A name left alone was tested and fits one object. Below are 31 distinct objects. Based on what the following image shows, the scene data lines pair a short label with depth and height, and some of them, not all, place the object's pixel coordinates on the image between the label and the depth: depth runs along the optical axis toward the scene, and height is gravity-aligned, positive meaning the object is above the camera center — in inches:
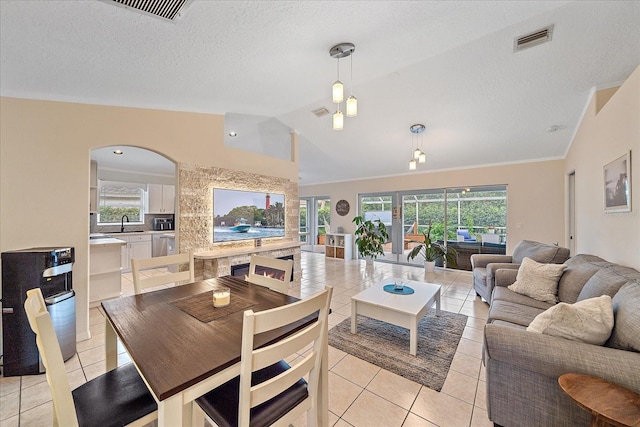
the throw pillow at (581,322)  57.1 -25.6
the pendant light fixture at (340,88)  86.7 +44.8
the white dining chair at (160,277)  73.7 -18.5
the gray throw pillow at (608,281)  71.9 -20.2
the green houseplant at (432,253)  218.0 -33.9
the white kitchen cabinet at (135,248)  213.8 -29.4
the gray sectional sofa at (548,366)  48.9 -31.3
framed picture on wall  85.7 +11.6
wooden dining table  35.3 -23.2
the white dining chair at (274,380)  37.4 -29.6
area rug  85.0 -53.3
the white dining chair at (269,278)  76.1 -19.7
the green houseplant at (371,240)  249.3 -25.1
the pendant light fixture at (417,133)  153.5 +59.9
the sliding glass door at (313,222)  339.8 -9.6
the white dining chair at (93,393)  35.6 -34.3
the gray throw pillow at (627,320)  52.5 -23.9
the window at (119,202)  227.0 +13.3
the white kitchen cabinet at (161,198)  244.7 +17.4
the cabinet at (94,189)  176.9 +19.5
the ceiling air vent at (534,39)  93.3 +69.7
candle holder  60.9 -20.8
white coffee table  94.7 -37.6
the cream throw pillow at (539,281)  100.3 -28.2
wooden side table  38.4 -31.2
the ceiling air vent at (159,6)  59.4 +53.0
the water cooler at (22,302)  81.5 -29.5
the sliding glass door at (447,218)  213.3 -2.6
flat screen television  153.3 +0.3
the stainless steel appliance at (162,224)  248.7 -8.7
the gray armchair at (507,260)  121.1 -27.3
